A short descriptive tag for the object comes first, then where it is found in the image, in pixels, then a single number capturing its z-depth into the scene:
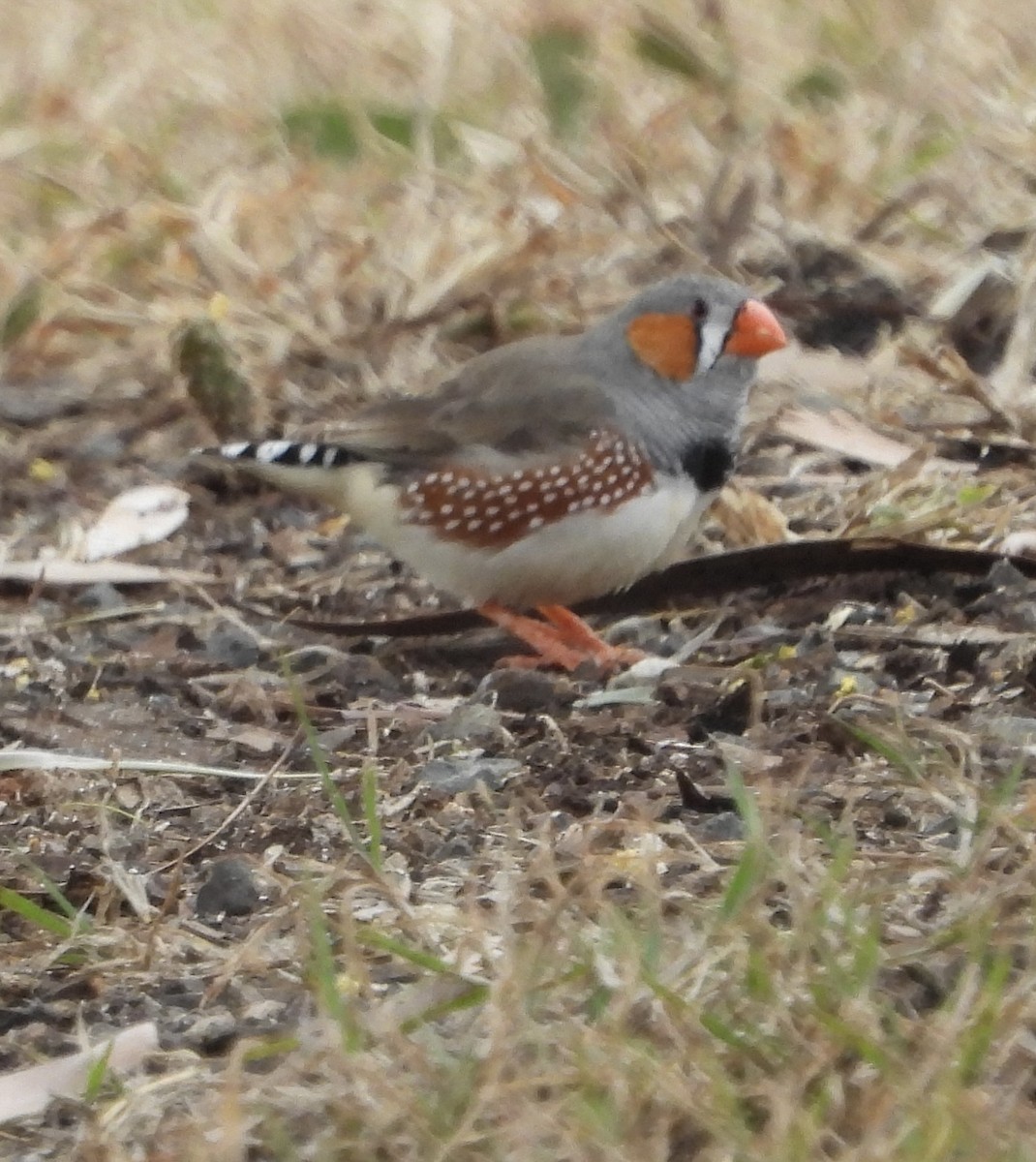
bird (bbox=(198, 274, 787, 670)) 8.27
